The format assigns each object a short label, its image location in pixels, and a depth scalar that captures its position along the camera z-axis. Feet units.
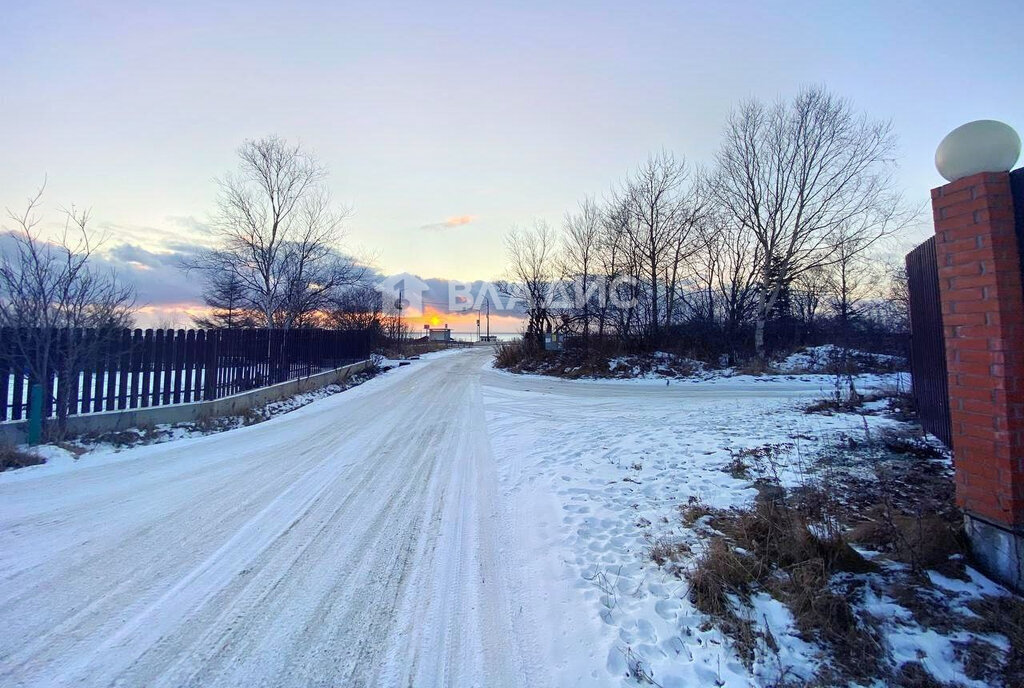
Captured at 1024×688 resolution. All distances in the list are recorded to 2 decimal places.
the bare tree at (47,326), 26.22
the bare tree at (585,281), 83.35
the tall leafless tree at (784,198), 73.56
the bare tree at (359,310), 109.60
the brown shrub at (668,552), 12.36
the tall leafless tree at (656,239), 83.30
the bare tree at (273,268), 75.36
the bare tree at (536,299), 86.69
